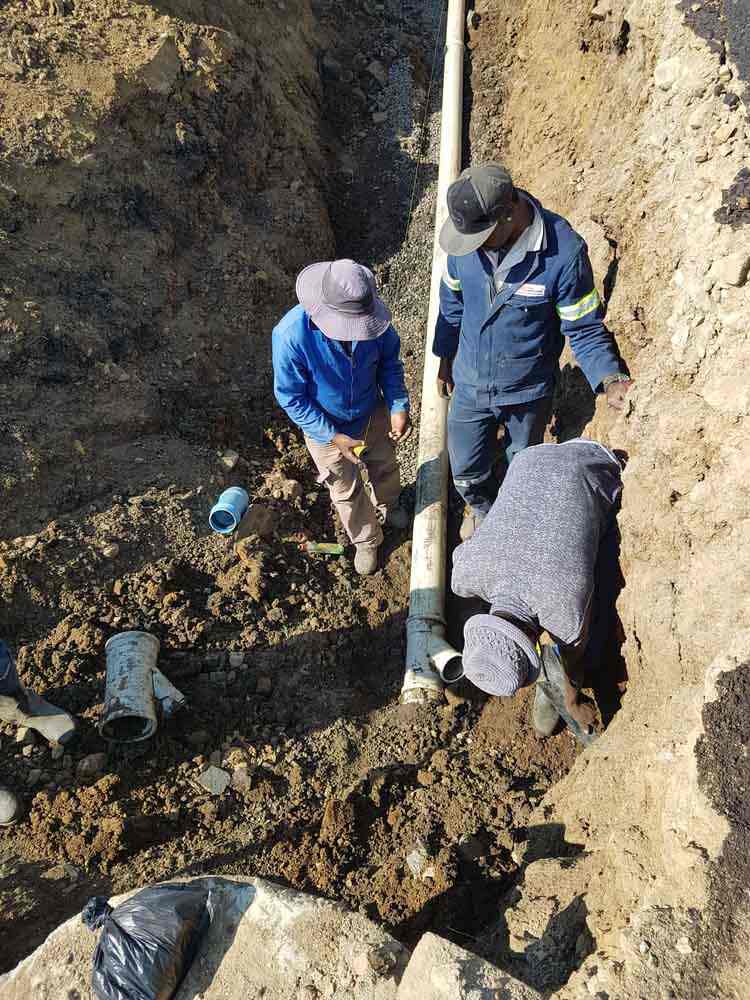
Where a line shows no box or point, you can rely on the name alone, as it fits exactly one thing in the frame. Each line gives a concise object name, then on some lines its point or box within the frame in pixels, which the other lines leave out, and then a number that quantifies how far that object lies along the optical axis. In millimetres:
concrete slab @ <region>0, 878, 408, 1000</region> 2207
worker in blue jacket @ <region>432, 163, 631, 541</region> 3246
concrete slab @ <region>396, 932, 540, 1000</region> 1988
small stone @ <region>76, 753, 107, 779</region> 3438
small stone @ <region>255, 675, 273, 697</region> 3934
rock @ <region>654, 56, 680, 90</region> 4031
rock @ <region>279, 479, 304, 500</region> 4797
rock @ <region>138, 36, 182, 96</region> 5566
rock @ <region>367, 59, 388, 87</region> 7711
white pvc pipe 3893
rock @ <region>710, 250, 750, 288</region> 3037
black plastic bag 2174
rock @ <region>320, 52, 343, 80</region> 7484
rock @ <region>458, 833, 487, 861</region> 3164
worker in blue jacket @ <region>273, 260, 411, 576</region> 3338
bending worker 2609
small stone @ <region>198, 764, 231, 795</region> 3502
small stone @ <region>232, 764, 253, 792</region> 3525
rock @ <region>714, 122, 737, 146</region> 3414
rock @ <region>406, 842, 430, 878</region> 3098
